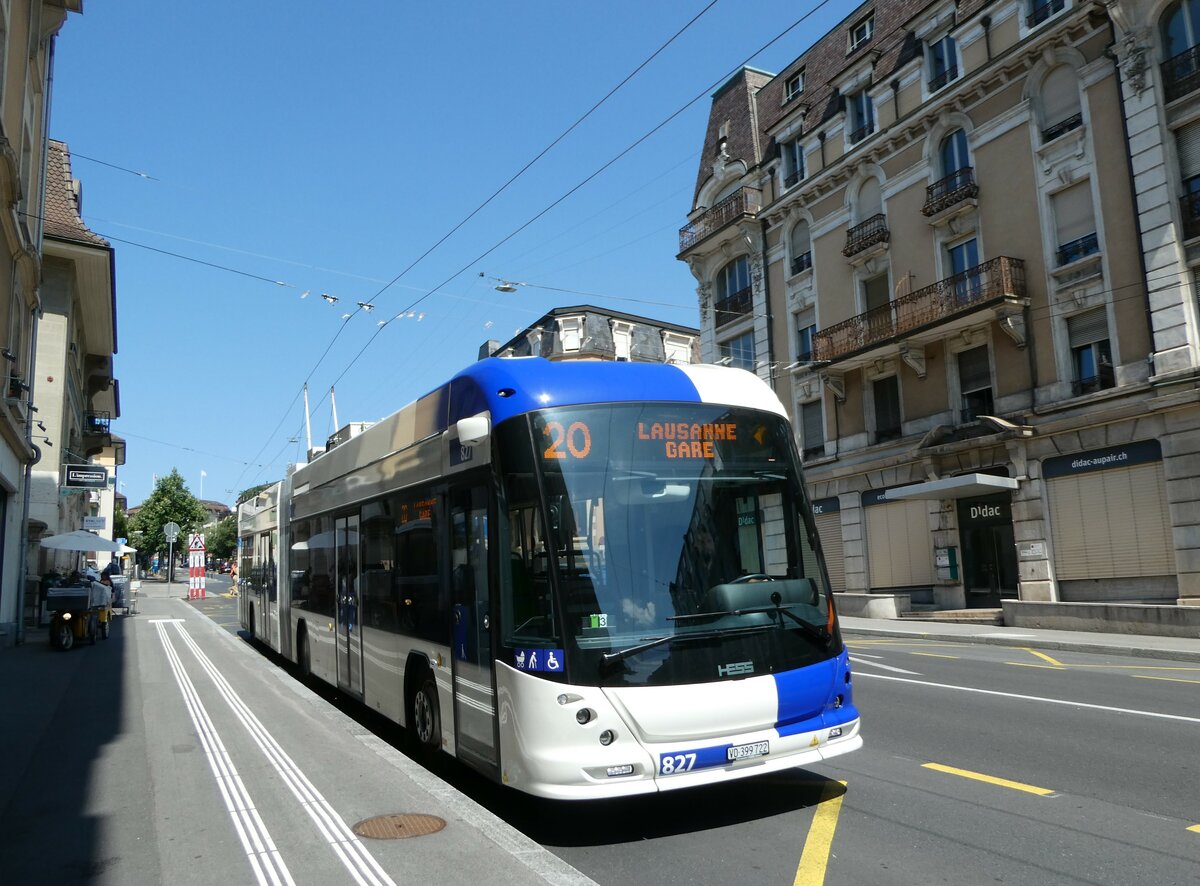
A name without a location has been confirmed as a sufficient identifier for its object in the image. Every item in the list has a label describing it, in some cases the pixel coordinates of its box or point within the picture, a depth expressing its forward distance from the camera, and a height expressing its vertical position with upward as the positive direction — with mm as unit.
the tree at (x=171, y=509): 77125 +5371
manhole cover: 5062 -1496
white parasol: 22734 +881
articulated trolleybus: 5316 -240
